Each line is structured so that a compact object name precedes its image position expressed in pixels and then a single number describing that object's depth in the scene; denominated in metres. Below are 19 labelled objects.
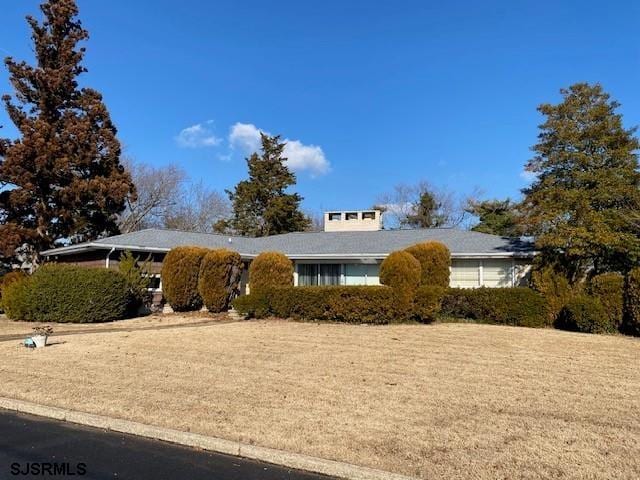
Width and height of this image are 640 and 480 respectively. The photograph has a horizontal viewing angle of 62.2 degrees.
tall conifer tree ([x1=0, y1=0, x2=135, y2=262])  28.23
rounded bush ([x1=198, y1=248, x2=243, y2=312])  19.72
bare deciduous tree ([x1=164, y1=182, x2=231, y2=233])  50.06
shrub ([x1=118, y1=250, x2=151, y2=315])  20.02
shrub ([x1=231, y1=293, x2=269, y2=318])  17.31
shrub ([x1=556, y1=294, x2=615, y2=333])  14.92
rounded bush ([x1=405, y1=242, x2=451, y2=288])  18.41
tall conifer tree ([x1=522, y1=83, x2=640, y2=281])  15.80
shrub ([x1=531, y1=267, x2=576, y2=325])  16.39
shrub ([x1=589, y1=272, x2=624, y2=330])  14.82
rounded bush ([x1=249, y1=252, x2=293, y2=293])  18.97
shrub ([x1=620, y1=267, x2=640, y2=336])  14.26
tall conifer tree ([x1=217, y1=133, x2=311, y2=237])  43.75
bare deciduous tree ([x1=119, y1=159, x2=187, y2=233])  45.53
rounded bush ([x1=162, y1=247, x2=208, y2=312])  20.19
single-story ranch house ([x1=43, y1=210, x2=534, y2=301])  21.38
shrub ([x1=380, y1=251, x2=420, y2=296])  16.03
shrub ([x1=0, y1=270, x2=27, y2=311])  20.31
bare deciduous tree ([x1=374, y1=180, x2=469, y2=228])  48.88
